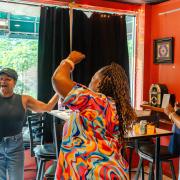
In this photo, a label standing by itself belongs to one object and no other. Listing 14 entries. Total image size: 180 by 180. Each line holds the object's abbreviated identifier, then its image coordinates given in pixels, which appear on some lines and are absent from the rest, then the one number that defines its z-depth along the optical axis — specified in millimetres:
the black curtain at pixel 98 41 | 4129
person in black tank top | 2398
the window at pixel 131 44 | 4629
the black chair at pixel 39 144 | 3006
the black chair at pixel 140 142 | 3311
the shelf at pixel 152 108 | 3970
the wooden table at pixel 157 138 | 2822
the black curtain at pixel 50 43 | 3922
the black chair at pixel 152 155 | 2986
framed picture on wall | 4090
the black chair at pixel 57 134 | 2689
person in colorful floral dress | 1336
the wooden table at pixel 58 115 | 2701
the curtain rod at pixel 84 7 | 3841
